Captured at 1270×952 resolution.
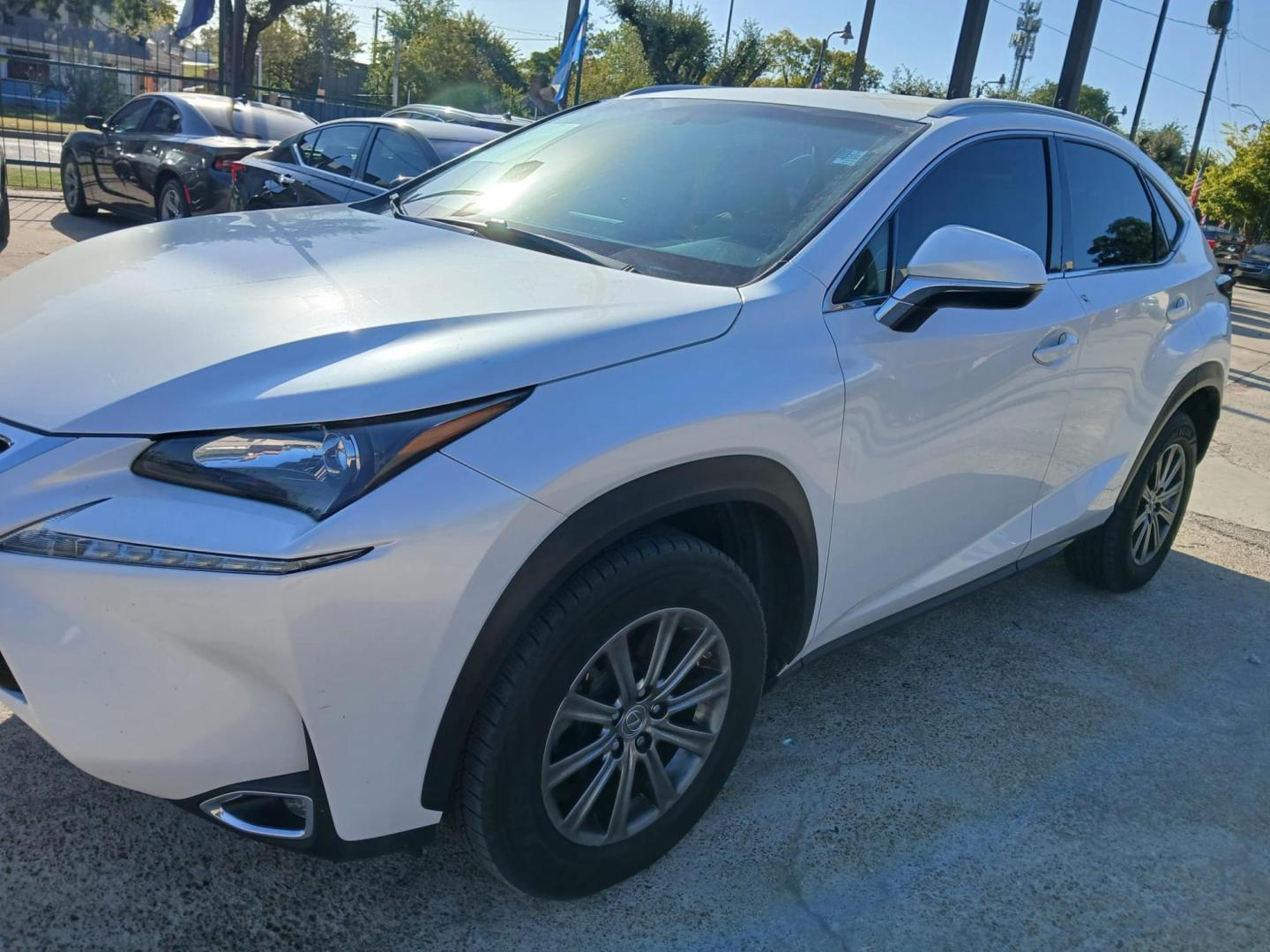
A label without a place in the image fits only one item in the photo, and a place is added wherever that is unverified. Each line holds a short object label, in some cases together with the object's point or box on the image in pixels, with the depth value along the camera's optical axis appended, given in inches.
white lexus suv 68.5
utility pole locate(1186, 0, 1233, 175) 1201.4
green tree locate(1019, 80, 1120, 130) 2377.0
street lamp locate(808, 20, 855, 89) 1185.5
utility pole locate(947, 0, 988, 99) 477.1
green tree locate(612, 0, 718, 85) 1654.8
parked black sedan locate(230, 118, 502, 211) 299.6
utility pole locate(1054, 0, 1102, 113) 450.6
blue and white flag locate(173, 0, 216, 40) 663.8
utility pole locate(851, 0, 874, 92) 761.6
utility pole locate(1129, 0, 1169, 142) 1246.9
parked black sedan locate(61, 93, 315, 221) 381.7
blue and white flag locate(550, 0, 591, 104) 642.8
